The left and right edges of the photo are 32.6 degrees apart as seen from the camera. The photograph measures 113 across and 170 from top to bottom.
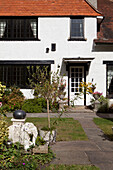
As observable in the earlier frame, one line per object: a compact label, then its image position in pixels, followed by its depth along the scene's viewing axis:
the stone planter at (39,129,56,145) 5.43
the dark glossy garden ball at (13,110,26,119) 5.23
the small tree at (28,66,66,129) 11.28
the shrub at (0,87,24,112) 10.94
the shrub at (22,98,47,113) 10.88
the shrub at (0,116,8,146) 4.45
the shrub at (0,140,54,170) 3.91
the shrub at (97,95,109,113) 11.15
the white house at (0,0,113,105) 12.73
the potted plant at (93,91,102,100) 11.83
